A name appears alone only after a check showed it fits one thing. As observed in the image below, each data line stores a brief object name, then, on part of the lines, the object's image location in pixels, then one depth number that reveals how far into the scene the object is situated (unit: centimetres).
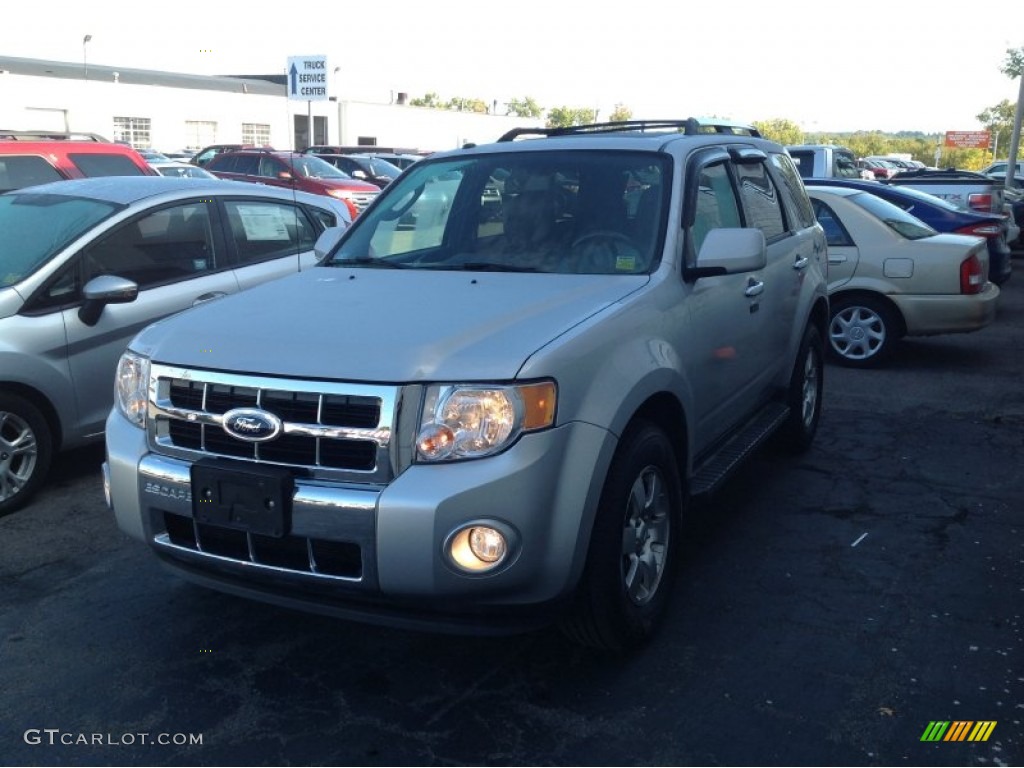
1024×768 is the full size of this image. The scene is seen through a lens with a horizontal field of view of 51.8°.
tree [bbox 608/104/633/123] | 8131
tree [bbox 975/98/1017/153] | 6619
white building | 3972
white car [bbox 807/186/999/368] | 909
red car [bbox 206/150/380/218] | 2017
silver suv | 320
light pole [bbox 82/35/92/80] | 4684
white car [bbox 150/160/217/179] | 1873
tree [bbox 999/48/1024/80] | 4172
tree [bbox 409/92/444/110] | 12006
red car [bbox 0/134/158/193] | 977
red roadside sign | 5706
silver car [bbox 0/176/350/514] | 542
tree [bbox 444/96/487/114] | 11626
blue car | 1052
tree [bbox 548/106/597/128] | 7919
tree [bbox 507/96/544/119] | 10975
